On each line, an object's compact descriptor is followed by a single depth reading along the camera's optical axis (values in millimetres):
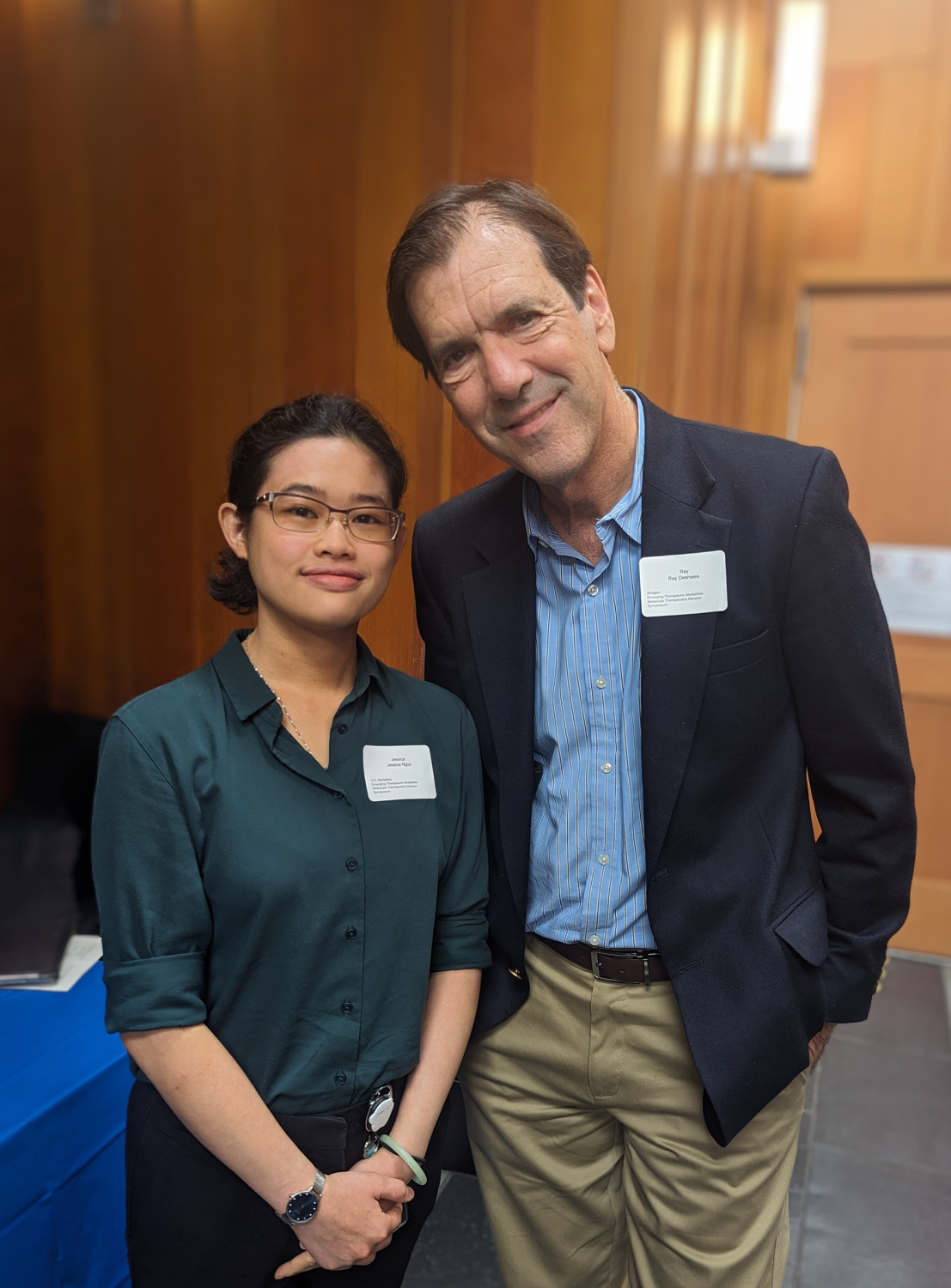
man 1191
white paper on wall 3877
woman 1019
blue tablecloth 1495
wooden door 3824
